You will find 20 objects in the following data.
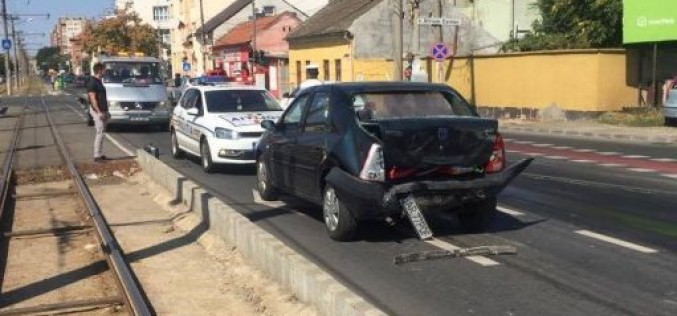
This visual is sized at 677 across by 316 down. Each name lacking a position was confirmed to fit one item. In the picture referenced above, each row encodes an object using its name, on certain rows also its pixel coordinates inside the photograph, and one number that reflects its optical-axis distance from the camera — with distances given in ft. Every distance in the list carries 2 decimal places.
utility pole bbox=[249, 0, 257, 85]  164.22
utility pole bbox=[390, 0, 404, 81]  87.97
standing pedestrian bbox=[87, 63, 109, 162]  49.80
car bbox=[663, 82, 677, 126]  76.48
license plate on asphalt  24.21
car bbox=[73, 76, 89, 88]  254.02
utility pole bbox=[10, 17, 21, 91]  266.96
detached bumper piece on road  23.26
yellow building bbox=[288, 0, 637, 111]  88.89
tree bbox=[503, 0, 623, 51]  106.32
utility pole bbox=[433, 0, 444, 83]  101.58
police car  44.14
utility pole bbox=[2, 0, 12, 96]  208.50
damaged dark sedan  24.27
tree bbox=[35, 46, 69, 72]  541.75
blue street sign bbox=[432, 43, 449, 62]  95.71
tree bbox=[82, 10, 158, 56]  225.35
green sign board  89.71
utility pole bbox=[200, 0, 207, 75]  197.34
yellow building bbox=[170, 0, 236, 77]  252.62
